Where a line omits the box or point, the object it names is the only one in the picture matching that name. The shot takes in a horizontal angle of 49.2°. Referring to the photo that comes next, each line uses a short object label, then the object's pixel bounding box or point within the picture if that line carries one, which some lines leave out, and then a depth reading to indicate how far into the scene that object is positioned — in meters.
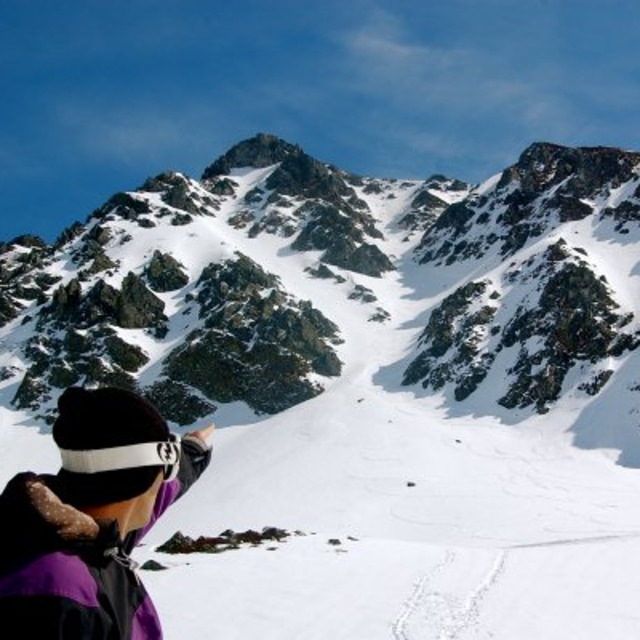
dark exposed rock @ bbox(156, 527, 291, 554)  19.38
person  1.89
